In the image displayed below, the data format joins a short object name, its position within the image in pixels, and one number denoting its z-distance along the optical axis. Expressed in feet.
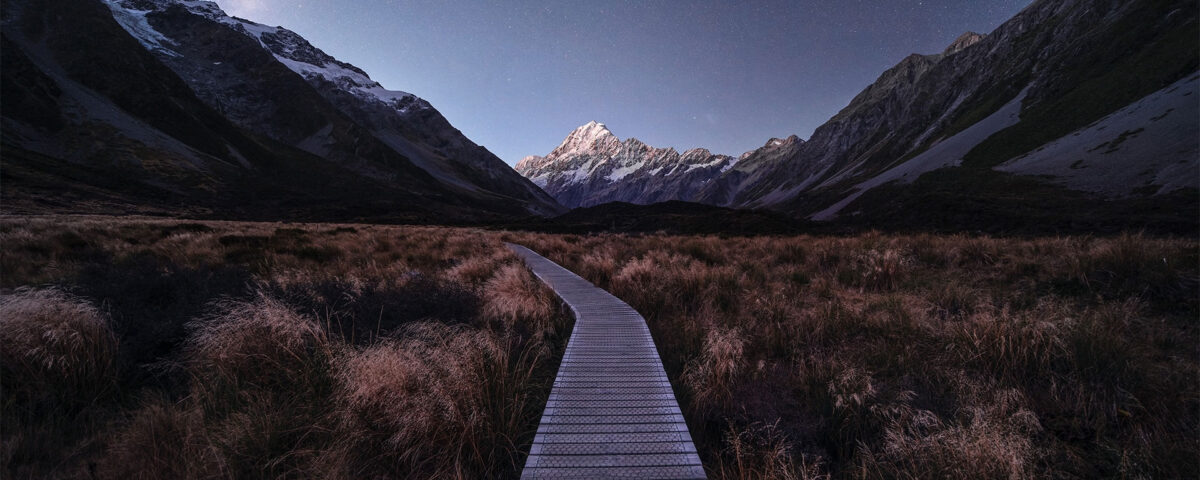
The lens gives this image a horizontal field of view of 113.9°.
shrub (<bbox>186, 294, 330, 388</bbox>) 11.89
